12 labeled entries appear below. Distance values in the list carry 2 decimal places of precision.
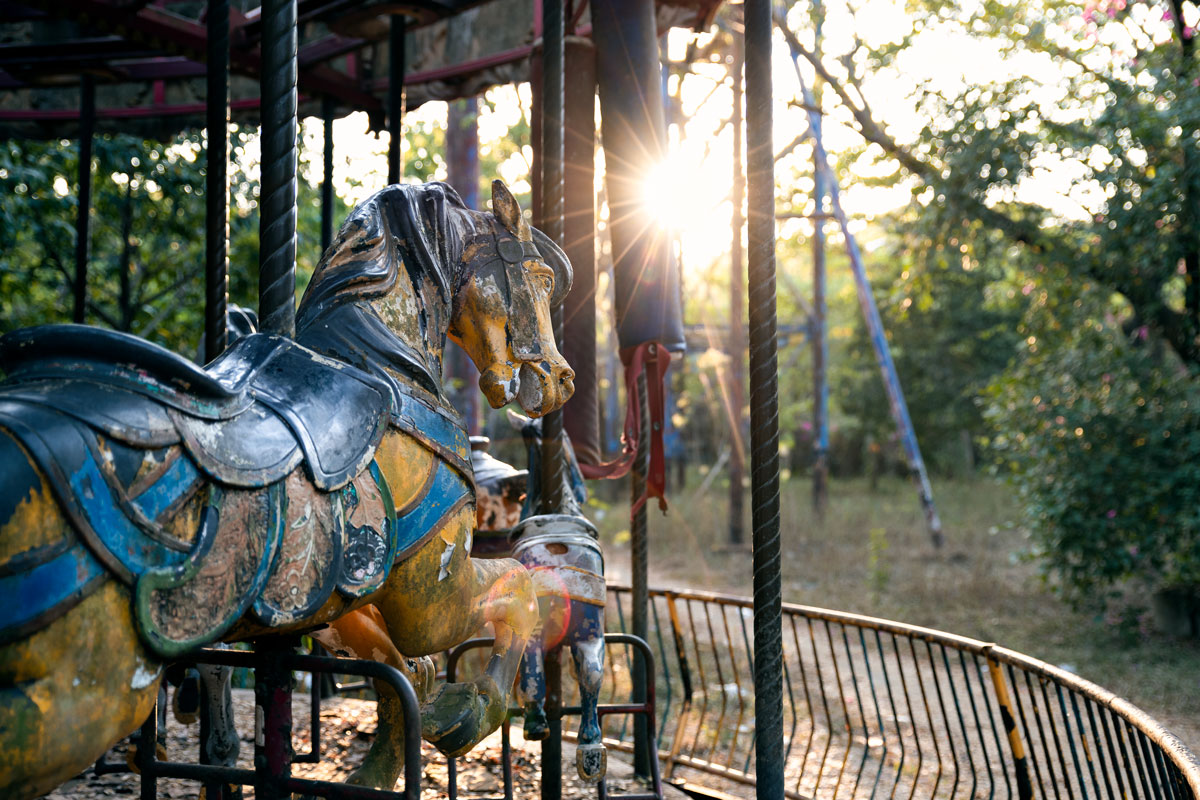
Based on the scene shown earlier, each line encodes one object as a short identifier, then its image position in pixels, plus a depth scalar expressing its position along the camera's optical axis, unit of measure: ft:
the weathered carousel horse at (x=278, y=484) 4.80
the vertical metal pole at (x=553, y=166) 10.39
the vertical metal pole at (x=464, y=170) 31.86
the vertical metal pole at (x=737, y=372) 37.83
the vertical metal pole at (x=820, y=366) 46.52
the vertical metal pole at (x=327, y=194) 15.49
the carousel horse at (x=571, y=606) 9.50
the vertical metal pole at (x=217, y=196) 10.50
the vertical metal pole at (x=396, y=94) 13.44
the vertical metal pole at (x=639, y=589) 13.58
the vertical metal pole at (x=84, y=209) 15.06
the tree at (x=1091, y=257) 24.36
